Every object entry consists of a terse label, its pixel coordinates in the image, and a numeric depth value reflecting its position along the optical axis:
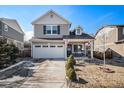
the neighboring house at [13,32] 12.45
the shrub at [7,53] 7.69
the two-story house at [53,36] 11.02
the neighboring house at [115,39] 12.22
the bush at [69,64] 5.72
